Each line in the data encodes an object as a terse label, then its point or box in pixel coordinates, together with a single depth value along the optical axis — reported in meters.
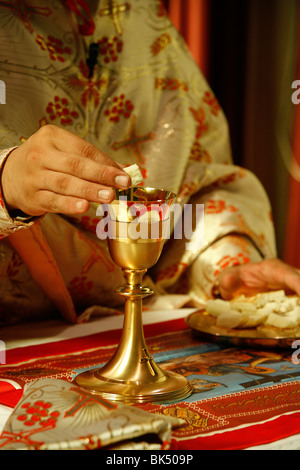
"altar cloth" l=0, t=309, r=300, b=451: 1.38
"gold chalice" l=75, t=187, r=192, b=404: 1.43
